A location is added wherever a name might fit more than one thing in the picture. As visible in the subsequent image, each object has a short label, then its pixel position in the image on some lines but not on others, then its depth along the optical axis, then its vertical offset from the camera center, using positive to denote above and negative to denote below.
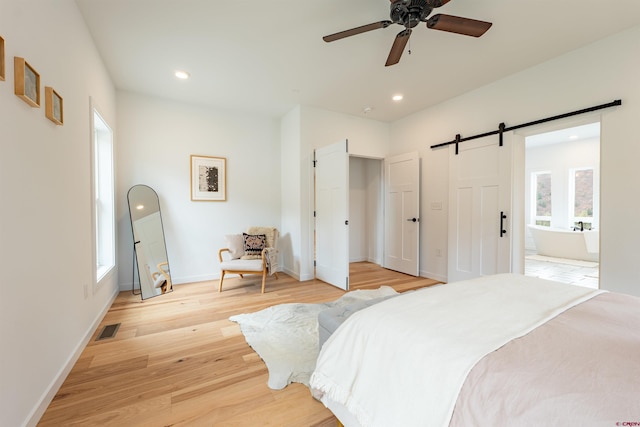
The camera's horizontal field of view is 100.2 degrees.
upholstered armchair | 3.67 -0.64
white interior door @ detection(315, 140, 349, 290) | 3.74 -0.07
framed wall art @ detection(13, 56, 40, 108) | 1.34 +0.68
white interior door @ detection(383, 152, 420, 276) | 4.47 -0.08
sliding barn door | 3.39 -0.01
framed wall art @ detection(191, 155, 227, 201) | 4.16 +0.50
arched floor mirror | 3.60 -0.44
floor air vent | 2.38 -1.12
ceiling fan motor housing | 1.82 +1.40
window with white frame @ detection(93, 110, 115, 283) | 3.19 +0.15
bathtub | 5.43 -0.75
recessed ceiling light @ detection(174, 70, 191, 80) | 3.20 +1.65
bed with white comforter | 0.70 -0.48
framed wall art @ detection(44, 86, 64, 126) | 1.66 +0.68
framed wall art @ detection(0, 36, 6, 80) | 1.20 +0.67
